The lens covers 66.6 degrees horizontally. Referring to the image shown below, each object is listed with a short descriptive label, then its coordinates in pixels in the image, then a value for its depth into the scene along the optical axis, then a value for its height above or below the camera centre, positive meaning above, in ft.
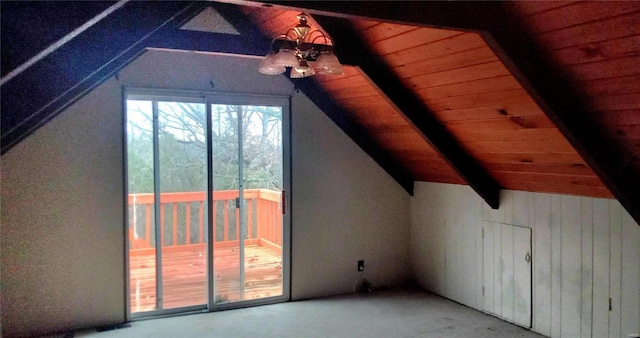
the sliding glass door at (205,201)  14.14 -1.08
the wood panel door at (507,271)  13.42 -3.11
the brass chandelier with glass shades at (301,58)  8.96 +1.99
